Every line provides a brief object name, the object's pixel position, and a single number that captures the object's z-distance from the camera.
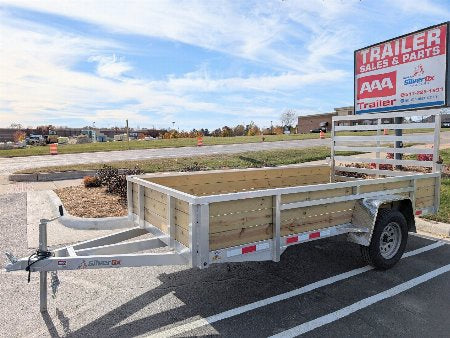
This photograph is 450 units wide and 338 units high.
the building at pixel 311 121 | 72.94
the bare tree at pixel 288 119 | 83.94
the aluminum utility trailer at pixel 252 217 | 3.46
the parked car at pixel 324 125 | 64.02
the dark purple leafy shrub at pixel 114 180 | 9.44
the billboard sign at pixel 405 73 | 6.83
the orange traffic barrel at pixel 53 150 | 23.16
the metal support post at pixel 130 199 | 4.96
